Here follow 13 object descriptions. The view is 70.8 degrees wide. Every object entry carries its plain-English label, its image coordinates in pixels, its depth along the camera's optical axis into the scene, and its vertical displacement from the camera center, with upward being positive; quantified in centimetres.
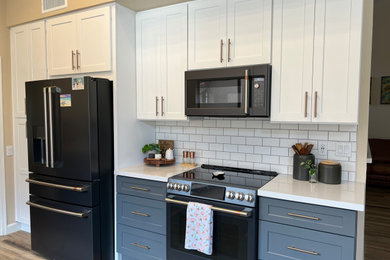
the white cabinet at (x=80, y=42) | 259 +70
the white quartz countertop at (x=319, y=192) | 170 -53
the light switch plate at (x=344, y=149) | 220 -28
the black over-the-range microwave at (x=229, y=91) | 213 +18
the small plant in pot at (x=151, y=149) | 289 -38
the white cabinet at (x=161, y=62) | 255 +50
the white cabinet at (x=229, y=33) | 217 +68
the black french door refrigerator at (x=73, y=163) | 244 -47
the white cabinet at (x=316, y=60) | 189 +39
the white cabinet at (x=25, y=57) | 301 +63
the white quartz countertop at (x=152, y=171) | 239 -54
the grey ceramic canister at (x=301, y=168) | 220 -43
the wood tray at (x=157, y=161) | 277 -49
